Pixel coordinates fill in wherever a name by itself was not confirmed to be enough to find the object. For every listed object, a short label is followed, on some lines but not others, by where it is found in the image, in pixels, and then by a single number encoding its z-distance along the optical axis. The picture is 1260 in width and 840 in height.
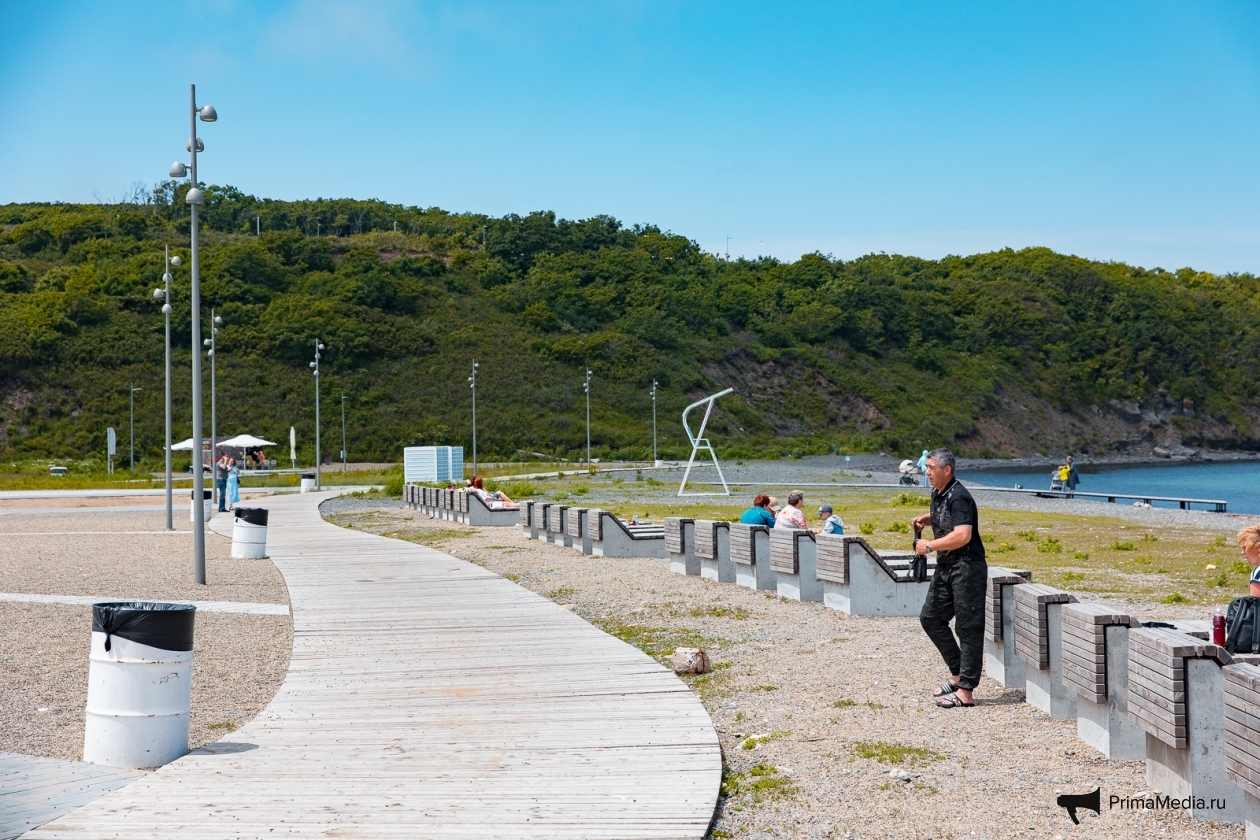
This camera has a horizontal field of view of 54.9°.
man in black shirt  7.02
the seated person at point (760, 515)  14.31
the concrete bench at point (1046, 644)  6.64
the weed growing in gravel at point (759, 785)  5.50
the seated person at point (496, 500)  23.94
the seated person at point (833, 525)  13.16
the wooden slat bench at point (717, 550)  13.55
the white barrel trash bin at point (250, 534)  17.11
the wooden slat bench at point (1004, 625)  7.52
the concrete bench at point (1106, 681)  5.81
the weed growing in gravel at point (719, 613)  11.01
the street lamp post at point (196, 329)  14.57
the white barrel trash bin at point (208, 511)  28.72
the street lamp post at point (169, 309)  23.61
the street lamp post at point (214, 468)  29.55
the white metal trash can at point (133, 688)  5.76
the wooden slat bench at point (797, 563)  11.80
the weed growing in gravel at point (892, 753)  6.03
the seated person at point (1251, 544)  6.42
